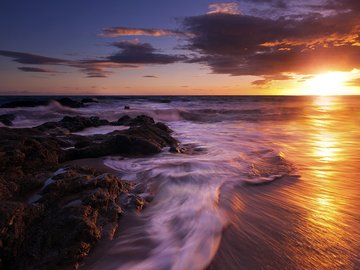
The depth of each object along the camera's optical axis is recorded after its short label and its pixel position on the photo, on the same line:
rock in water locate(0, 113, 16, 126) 14.97
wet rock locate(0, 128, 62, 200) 3.52
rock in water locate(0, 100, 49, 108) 27.48
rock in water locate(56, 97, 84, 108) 30.78
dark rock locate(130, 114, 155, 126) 12.41
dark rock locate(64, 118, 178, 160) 6.12
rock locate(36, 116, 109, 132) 10.77
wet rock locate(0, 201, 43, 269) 2.44
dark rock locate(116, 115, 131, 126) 13.41
